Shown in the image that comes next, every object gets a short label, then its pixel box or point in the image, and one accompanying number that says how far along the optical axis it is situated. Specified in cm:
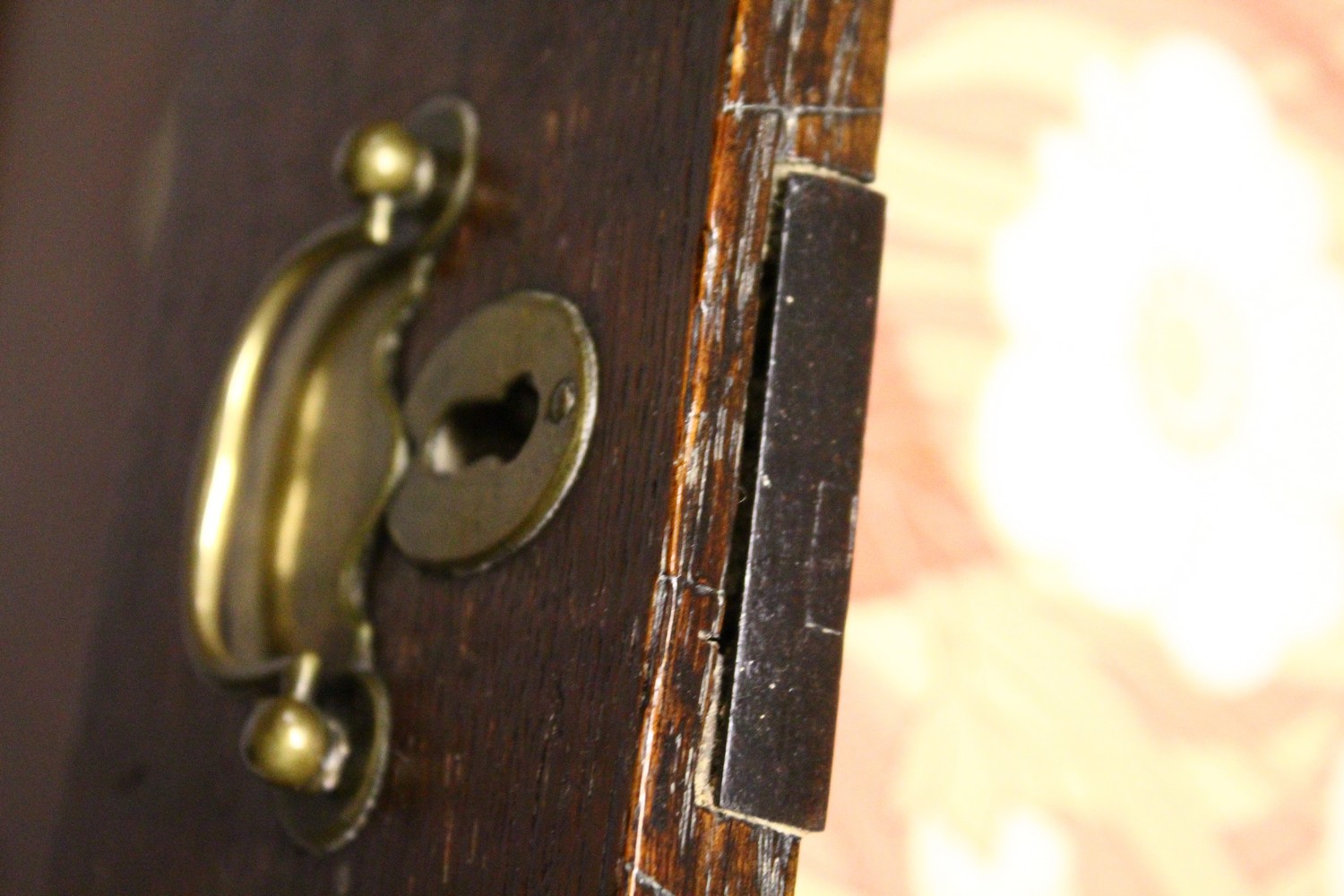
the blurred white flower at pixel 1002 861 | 49
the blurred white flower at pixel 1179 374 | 51
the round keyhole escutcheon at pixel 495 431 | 36
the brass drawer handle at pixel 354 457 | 37
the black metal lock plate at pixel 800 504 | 34
